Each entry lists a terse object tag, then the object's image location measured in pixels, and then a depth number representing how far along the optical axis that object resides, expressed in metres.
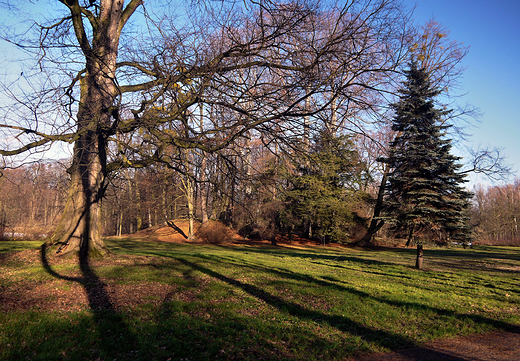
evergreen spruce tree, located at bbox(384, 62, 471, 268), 12.58
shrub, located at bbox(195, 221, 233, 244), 25.48
